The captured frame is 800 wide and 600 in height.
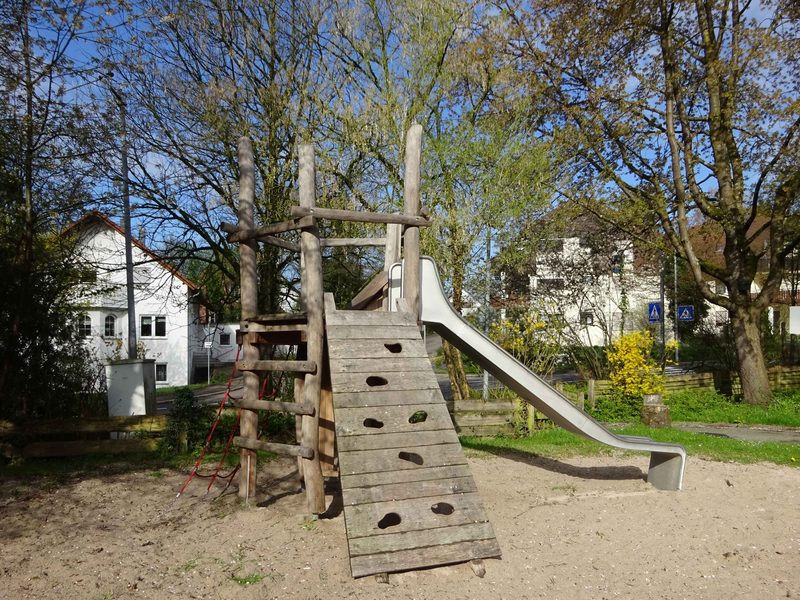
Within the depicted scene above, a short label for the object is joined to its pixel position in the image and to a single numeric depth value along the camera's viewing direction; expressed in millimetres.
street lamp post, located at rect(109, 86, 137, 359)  11195
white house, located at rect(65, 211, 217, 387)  10828
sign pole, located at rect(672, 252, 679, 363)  23169
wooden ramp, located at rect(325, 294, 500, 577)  4594
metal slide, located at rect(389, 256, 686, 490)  6746
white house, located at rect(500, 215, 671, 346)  19778
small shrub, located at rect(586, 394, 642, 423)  12984
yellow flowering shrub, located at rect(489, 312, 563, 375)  13023
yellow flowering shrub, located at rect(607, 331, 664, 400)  13211
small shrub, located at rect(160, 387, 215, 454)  9273
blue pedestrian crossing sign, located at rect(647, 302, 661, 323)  17859
